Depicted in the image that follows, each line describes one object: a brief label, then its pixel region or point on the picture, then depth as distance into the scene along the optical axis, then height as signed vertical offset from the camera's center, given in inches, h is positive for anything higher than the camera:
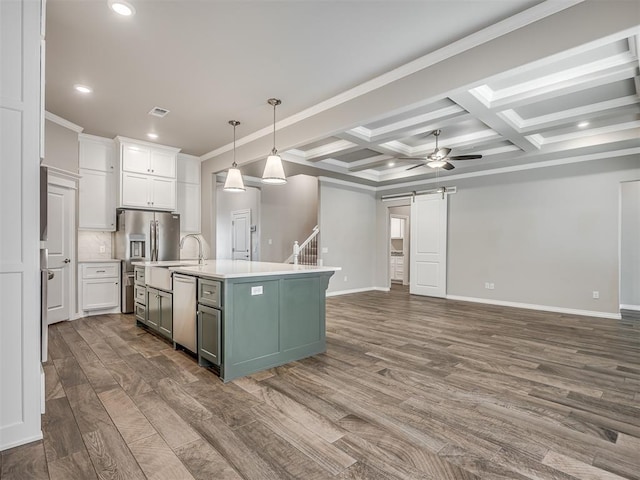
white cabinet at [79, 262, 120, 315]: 201.8 -29.4
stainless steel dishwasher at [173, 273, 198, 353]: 128.6 -29.5
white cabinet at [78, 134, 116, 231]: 204.7 +34.7
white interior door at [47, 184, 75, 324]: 182.9 -4.8
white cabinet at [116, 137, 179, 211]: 213.5 +43.1
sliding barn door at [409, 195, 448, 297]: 292.8 -5.0
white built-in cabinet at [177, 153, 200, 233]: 246.4 +35.1
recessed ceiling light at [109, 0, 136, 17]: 92.1 +65.7
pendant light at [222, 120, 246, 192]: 161.6 +28.0
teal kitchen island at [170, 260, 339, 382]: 112.1 -27.7
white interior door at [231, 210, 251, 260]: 293.1 +5.0
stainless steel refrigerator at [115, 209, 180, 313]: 212.4 -0.5
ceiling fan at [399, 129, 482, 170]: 187.9 +47.2
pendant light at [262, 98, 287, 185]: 140.7 +29.1
